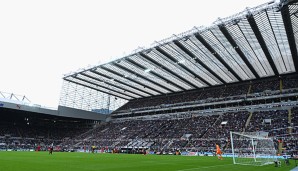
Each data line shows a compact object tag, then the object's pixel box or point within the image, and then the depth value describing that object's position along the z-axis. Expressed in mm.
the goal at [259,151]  14970
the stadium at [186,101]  20553
